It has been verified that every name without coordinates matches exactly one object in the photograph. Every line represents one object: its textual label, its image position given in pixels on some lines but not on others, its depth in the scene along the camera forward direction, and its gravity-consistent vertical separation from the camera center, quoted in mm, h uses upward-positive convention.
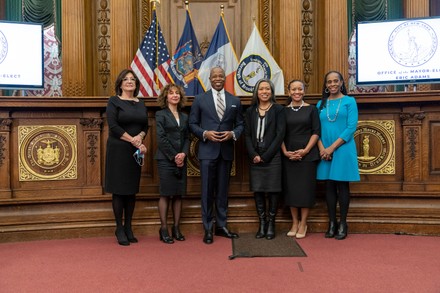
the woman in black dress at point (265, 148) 3643 -56
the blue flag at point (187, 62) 5441 +1070
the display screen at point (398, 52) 4168 +906
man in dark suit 3607 +26
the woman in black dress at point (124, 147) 3520 -36
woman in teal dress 3631 -52
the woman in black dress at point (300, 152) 3680 -94
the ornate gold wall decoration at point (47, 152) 3863 -84
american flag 5082 +1002
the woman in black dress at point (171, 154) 3590 -101
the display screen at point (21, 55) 4027 +865
